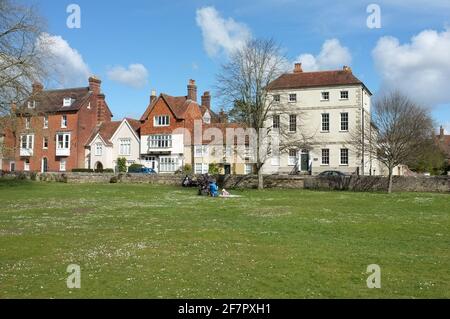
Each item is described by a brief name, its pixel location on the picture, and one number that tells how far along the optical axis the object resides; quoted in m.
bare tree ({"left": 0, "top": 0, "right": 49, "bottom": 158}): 36.84
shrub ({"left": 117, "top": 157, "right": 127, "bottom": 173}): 69.06
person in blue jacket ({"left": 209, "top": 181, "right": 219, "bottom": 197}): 35.00
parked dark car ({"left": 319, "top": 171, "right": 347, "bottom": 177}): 45.72
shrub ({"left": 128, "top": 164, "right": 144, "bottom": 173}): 65.56
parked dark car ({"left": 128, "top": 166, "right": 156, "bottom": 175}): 64.96
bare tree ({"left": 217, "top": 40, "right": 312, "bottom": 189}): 45.81
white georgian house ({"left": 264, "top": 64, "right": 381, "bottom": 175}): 59.28
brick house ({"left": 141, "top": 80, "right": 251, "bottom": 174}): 66.69
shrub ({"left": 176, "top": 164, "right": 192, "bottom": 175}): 62.89
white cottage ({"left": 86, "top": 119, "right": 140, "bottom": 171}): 71.69
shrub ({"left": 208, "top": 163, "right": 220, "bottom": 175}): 63.84
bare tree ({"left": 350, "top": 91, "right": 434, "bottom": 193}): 41.66
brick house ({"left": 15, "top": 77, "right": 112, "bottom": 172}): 73.00
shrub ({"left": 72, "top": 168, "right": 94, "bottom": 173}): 65.62
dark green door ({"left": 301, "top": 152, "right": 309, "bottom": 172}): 61.38
